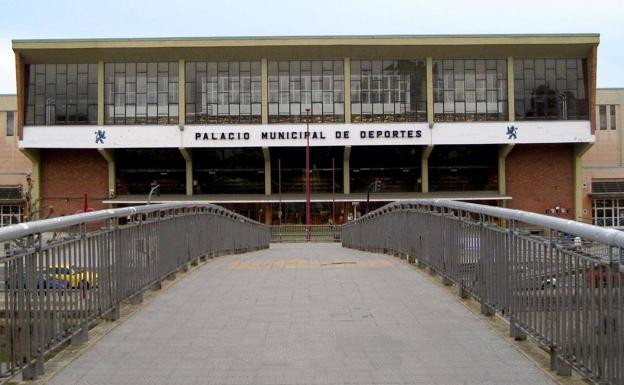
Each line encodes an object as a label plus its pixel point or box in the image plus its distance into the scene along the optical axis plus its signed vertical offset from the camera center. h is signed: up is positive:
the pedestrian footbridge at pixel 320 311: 4.75 -1.18
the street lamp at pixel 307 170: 50.99 +2.53
